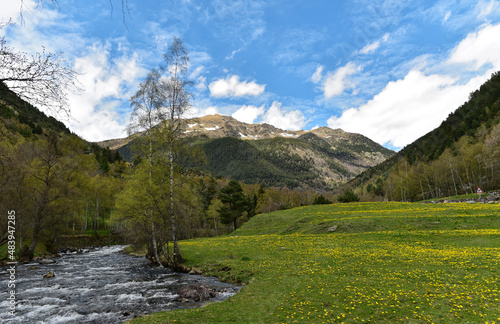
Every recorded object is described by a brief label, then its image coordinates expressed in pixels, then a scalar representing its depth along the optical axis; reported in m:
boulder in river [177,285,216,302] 15.90
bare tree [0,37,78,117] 5.62
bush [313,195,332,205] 87.66
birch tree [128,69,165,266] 29.28
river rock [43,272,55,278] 23.54
